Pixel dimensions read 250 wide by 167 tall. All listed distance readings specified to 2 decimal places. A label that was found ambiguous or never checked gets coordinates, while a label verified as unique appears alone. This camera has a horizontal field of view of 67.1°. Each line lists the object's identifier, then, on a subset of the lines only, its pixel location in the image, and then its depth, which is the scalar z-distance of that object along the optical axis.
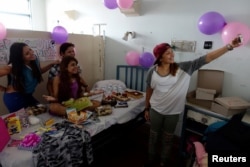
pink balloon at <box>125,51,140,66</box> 2.76
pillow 2.90
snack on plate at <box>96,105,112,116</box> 1.93
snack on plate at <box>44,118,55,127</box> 1.68
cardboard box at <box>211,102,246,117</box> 1.79
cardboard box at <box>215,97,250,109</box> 1.78
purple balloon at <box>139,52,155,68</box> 2.63
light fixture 2.92
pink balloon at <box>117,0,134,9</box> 2.41
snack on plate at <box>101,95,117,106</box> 2.19
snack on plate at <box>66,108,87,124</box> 1.70
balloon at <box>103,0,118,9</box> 2.65
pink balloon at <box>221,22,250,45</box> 1.79
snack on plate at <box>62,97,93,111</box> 1.87
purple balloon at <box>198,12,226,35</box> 1.96
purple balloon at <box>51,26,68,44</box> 2.50
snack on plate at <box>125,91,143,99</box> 2.56
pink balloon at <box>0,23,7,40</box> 1.91
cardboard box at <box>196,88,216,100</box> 2.05
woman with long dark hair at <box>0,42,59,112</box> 1.86
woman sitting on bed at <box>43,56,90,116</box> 1.90
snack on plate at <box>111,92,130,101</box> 2.43
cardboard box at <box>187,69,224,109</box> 2.09
